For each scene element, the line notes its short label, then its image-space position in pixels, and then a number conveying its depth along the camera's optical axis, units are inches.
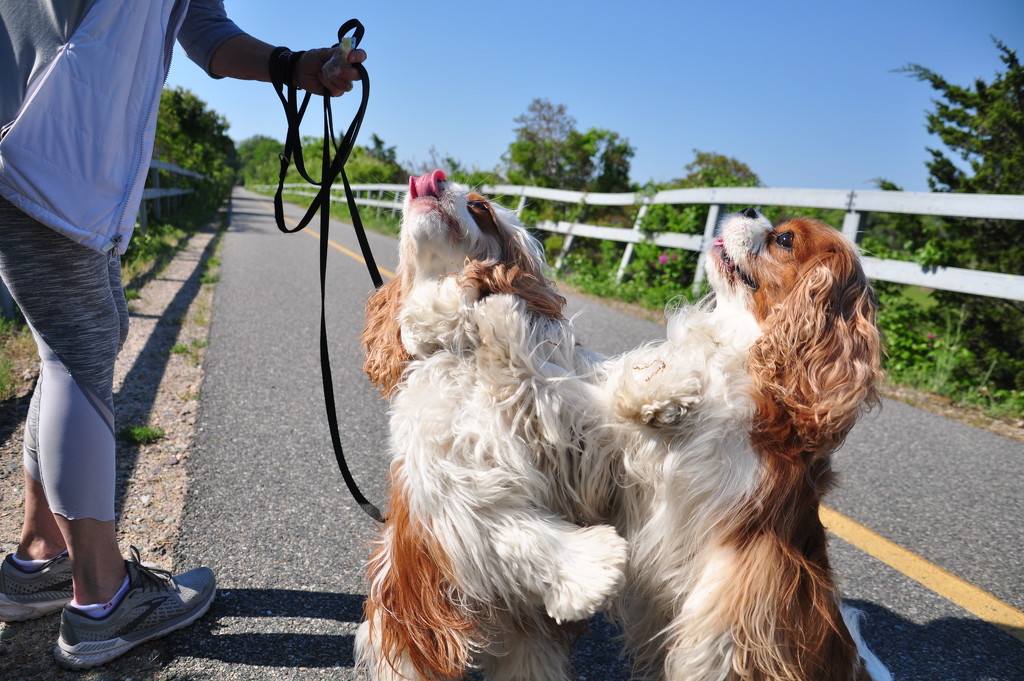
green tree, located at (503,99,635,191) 581.0
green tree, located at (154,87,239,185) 692.4
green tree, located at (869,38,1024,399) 207.6
